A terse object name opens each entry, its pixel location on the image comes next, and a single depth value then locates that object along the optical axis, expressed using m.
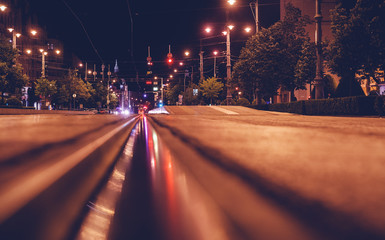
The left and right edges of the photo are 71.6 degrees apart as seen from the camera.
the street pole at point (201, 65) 36.03
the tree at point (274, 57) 21.31
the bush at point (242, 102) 27.27
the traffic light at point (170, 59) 26.31
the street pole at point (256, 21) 24.05
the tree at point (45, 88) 39.58
